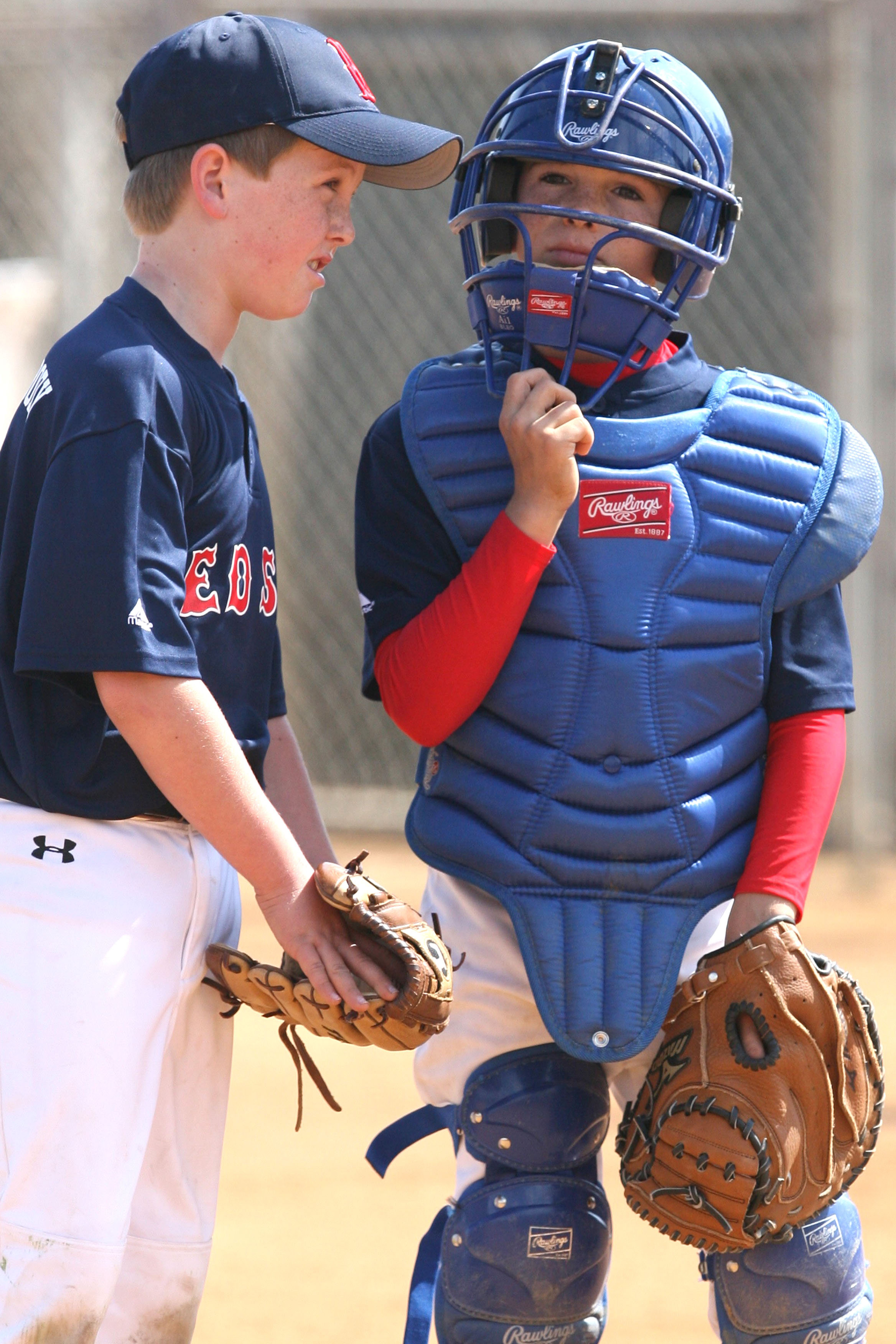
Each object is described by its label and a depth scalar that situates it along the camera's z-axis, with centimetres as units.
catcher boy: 987
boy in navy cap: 972
